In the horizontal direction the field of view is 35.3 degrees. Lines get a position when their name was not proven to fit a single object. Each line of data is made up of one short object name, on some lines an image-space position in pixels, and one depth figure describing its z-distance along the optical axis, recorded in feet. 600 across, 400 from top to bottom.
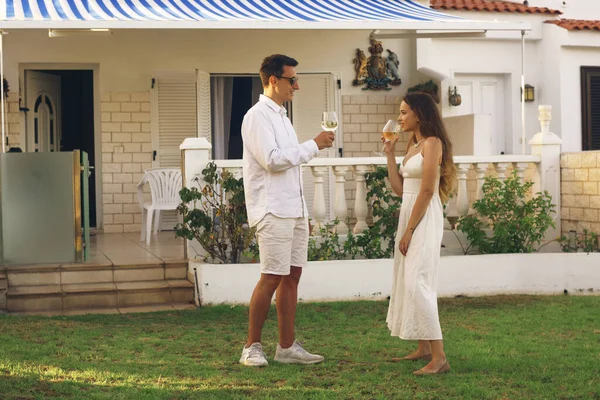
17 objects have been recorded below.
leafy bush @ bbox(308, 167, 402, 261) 29.78
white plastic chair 38.06
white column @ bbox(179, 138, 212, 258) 29.99
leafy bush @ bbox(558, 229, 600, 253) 31.99
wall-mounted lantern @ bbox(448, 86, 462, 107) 43.27
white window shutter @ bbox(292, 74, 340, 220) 44.19
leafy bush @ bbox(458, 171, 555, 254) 30.91
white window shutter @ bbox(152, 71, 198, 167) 42.70
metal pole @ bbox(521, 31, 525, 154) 33.35
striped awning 31.78
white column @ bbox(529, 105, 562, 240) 33.76
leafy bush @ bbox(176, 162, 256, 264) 29.01
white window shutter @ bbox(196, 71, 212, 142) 41.96
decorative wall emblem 44.21
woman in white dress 18.70
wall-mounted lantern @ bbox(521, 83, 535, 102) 45.37
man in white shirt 18.78
